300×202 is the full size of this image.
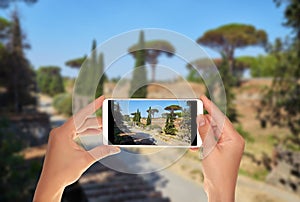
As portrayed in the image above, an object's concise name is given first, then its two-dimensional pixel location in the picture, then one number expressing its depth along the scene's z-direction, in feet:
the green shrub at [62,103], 23.20
